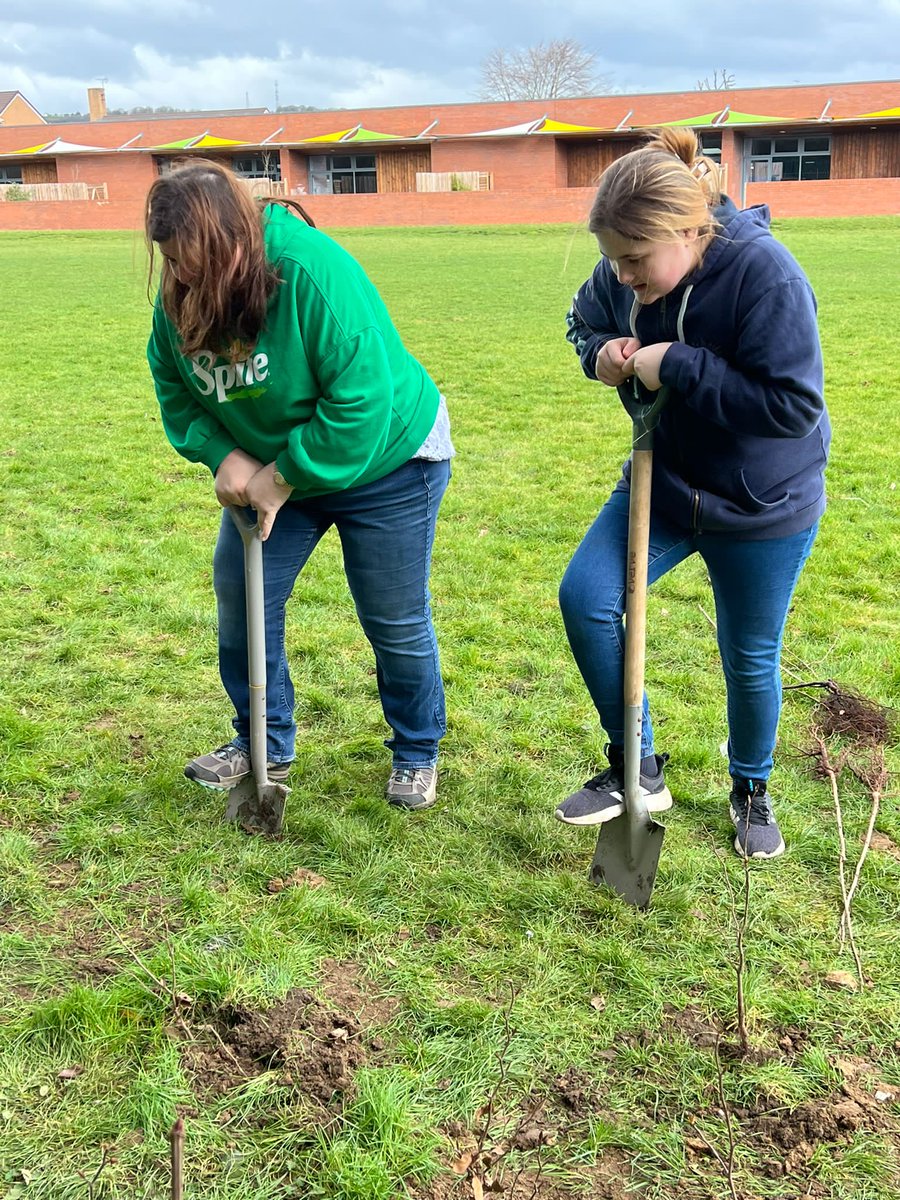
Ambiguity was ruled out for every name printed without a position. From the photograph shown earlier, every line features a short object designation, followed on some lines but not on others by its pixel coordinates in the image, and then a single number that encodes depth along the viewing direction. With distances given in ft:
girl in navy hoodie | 8.16
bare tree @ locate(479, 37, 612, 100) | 223.51
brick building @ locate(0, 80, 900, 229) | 120.67
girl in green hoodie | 8.82
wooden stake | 3.62
